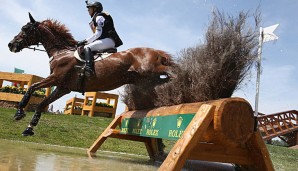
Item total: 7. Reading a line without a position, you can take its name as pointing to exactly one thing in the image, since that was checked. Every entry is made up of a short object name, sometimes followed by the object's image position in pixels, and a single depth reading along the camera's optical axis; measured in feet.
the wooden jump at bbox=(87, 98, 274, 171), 10.33
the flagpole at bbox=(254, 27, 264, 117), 12.66
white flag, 13.43
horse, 19.03
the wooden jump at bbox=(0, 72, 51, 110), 45.60
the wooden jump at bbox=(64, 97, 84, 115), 57.77
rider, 19.71
